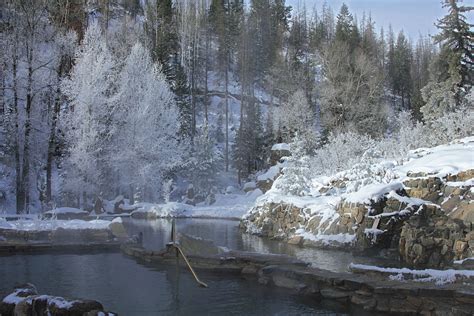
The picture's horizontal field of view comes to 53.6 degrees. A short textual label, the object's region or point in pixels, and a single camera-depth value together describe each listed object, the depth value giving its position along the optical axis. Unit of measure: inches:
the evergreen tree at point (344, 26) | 2027.6
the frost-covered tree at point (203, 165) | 1466.5
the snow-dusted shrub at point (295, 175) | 872.9
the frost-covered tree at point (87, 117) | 1022.4
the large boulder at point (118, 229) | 641.6
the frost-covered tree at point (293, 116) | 1656.0
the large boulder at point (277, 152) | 1509.6
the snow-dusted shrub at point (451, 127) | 1020.5
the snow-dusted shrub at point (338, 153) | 1130.7
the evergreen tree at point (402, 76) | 2285.9
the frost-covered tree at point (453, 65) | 1167.0
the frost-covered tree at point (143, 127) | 1151.6
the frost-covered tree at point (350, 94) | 1573.6
